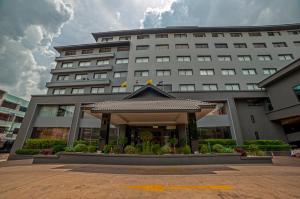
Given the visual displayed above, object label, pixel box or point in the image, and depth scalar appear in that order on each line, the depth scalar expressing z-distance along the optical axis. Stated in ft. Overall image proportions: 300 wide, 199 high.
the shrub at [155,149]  35.18
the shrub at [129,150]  34.64
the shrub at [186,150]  33.78
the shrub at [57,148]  55.49
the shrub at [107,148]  35.43
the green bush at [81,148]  37.24
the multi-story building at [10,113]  127.12
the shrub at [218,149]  35.14
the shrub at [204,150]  34.55
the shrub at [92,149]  38.53
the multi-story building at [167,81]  53.15
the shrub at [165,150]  34.37
